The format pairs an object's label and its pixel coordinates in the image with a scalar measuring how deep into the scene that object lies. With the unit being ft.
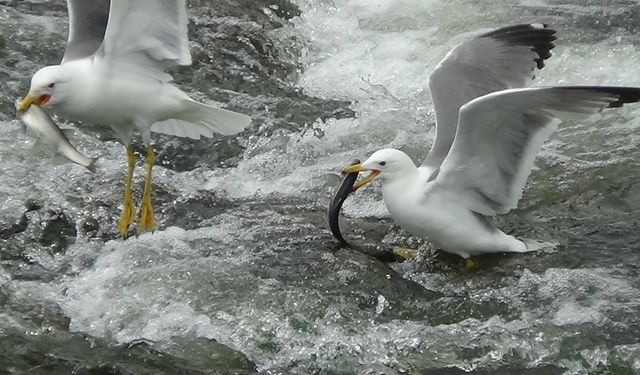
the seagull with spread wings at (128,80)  31.76
